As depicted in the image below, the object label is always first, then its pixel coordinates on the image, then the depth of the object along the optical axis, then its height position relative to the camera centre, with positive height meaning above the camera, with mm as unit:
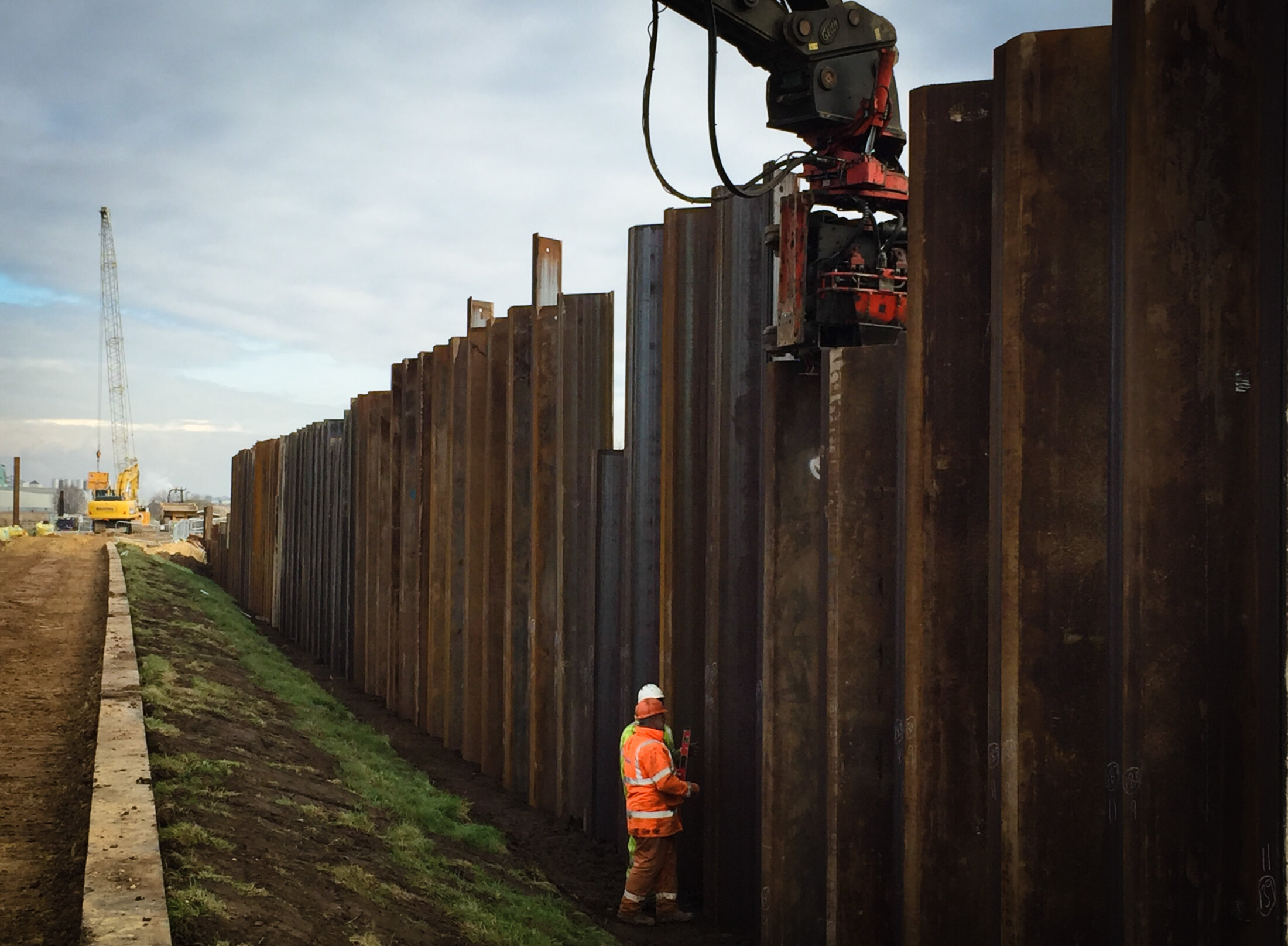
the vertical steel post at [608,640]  7676 -1036
